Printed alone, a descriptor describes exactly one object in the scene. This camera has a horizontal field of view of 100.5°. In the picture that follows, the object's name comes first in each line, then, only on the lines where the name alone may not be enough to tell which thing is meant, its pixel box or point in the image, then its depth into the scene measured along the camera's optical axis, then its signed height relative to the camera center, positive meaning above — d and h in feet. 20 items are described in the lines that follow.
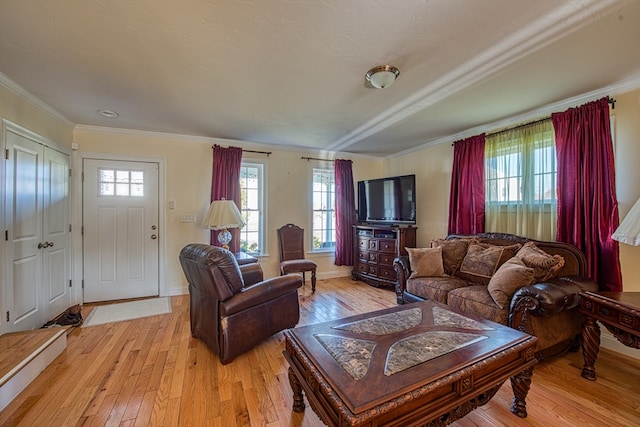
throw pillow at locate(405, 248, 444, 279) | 10.03 -1.87
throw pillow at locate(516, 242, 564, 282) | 7.34 -1.40
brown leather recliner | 7.07 -2.60
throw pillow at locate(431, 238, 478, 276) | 10.29 -1.54
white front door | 11.84 -0.80
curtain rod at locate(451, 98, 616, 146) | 7.95 +3.40
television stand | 13.78 -1.94
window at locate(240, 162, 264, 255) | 14.75 +0.32
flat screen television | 13.89 +0.73
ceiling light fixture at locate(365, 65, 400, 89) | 6.87 +3.67
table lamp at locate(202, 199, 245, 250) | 11.73 -0.20
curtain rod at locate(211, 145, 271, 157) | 14.39 +3.36
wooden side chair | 14.74 -1.75
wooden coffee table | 3.61 -2.42
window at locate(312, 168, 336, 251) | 16.40 +0.19
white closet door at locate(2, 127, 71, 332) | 8.00 -0.74
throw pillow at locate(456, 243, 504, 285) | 9.02 -1.72
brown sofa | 6.74 -2.17
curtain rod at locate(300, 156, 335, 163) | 15.75 +3.27
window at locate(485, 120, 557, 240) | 9.48 +1.26
